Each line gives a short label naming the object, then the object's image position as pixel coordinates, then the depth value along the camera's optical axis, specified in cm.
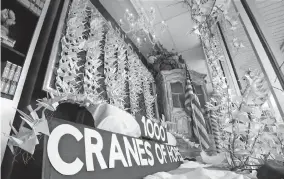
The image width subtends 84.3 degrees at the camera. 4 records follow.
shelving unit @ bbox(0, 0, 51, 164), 104
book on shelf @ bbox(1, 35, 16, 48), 110
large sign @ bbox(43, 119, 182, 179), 49
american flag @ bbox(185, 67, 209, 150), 301
